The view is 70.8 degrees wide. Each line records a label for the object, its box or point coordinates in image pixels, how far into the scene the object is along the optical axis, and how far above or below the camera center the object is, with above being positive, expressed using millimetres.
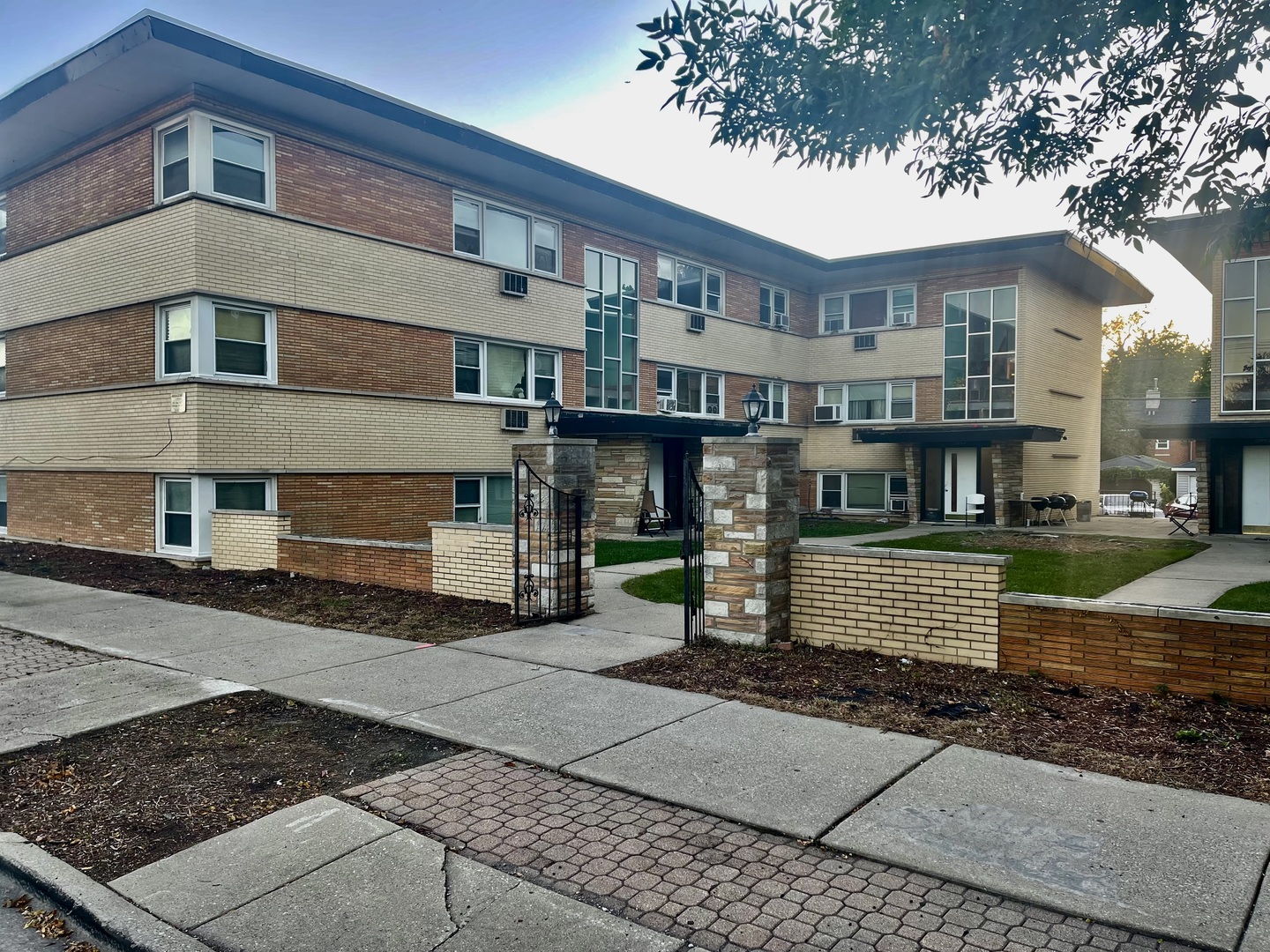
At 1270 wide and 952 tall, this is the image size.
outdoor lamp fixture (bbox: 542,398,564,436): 11578 +649
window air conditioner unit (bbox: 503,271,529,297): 21500 +4307
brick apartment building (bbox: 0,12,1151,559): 15922 +3367
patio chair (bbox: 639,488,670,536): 23156 -1481
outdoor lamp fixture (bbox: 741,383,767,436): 10148 +630
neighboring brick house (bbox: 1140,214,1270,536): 24031 +1505
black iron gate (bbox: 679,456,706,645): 8727 -956
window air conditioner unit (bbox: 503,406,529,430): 21562 +1022
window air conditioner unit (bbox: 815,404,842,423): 32500 +1739
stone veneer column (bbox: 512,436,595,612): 10289 -197
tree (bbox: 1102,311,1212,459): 64500 +7270
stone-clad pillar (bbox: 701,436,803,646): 8508 -718
